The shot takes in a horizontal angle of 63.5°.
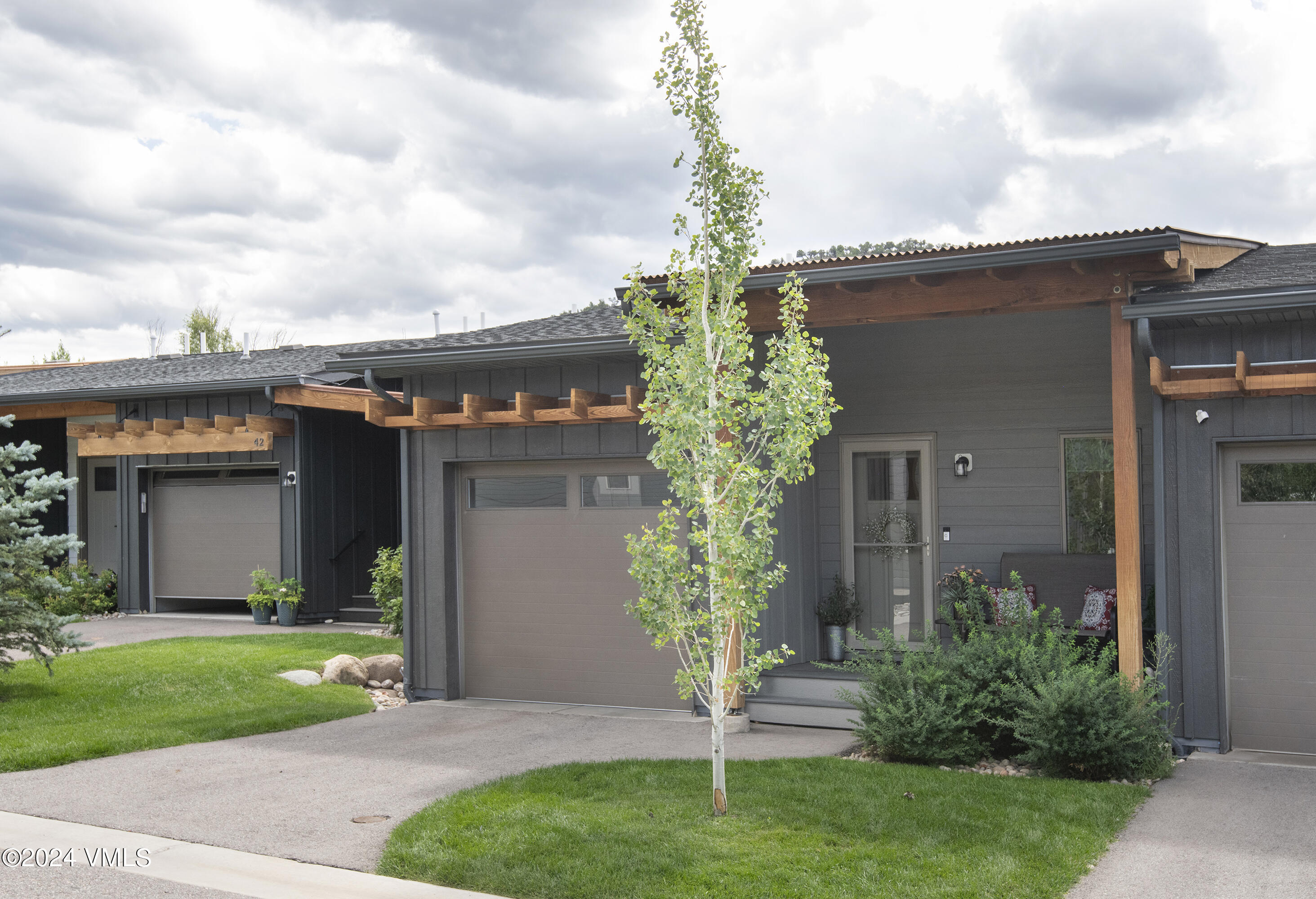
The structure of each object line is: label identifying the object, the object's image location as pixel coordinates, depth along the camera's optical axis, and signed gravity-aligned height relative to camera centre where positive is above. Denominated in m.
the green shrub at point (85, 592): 14.62 -1.38
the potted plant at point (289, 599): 13.63 -1.38
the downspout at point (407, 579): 9.38 -0.79
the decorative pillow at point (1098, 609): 8.04 -1.02
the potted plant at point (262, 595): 13.72 -1.34
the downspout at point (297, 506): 13.80 -0.19
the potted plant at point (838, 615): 8.84 -1.13
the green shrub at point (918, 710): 6.39 -1.42
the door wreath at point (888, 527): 9.11 -0.42
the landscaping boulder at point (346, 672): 10.02 -1.72
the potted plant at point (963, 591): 8.27 -0.91
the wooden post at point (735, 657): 7.80 -1.29
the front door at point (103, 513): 16.12 -0.27
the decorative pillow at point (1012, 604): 6.99 -0.92
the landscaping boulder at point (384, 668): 10.31 -1.74
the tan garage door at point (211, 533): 14.51 -0.56
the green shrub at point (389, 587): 12.10 -1.14
